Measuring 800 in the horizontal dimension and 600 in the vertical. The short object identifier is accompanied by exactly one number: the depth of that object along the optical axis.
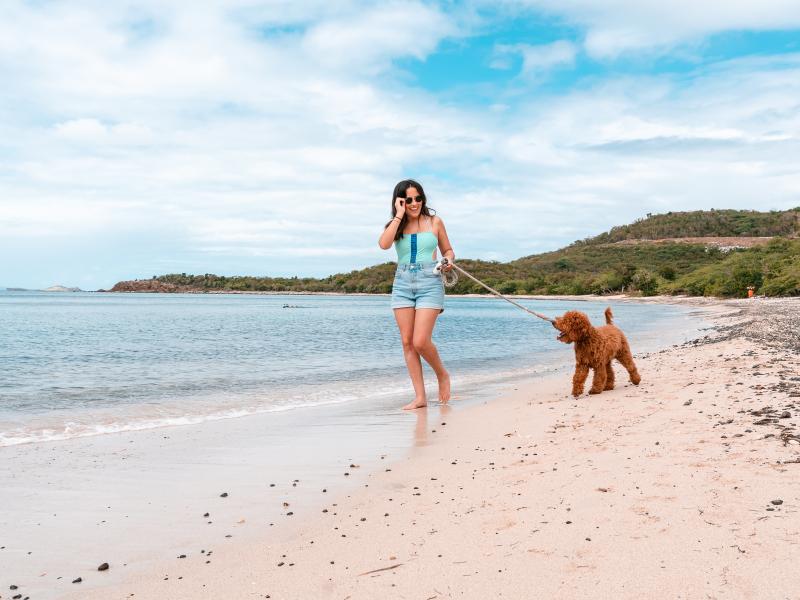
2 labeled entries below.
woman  6.85
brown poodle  6.90
